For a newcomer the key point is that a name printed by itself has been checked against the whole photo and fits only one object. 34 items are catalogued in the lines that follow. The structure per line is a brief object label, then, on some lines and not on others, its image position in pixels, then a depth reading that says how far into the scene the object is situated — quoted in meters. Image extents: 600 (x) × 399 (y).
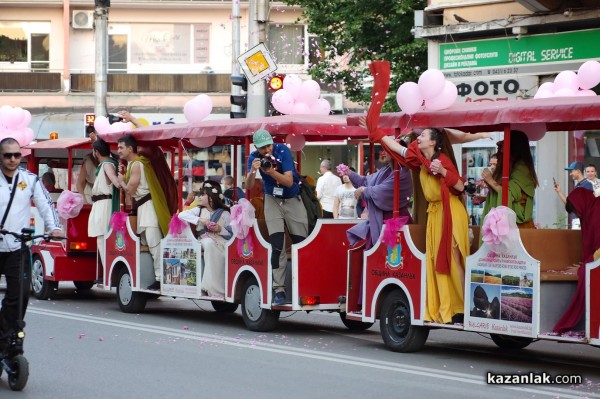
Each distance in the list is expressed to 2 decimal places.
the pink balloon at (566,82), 12.57
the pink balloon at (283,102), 14.35
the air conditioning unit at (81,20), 41.66
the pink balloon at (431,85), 11.59
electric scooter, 9.39
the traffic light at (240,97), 21.44
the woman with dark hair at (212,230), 14.48
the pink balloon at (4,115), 16.80
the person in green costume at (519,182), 11.38
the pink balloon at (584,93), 12.19
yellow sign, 20.33
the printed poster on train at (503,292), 10.58
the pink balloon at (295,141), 14.37
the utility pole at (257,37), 21.02
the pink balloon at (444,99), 11.68
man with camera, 13.20
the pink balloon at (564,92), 12.37
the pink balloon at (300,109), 14.40
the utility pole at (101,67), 28.87
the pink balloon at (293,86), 14.48
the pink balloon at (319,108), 14.58
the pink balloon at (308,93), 14.52
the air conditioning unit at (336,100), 34.44
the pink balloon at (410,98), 11.70
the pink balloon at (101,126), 16.91
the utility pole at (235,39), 27.22
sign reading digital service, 21.03
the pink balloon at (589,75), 12.24
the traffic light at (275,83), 20.31
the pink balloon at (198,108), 15.13
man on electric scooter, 9.49
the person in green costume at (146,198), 15.62
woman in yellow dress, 11.48
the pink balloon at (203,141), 14.79
